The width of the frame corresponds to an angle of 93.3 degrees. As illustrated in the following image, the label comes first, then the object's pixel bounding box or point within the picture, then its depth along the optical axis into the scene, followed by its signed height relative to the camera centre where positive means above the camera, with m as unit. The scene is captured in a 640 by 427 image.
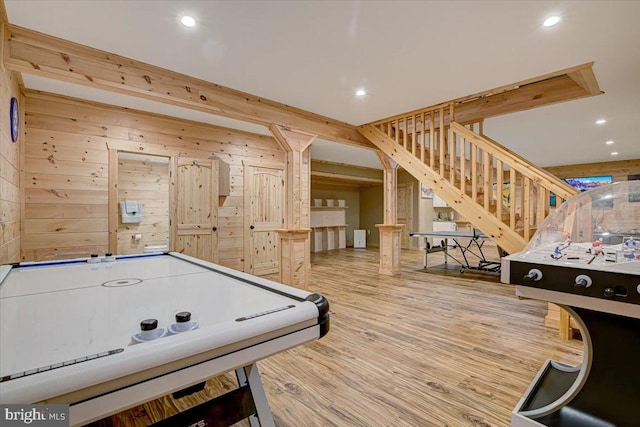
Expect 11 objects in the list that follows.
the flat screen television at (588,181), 7.86 +0.86
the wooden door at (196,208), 4.39 +0.07
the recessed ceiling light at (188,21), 2.12 +1.37
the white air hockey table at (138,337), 0.61 -0.34
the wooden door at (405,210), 9.33 +0.09
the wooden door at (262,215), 5.12 -0.04
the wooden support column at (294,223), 4.08 -0.14
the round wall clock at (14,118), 2.80 +0.90
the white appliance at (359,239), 9.74 -0.84
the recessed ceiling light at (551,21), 2.13 +1.38
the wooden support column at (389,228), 5.34 -0.28
